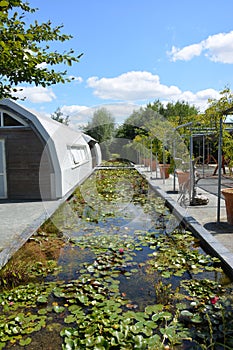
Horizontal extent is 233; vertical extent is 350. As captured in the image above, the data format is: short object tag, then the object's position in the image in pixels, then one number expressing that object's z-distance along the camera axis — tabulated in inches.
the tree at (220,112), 252.5
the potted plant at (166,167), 514.1
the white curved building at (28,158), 337.7
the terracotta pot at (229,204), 216.4
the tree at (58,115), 1560.9
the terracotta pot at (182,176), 365.1
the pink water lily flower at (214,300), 111.8
